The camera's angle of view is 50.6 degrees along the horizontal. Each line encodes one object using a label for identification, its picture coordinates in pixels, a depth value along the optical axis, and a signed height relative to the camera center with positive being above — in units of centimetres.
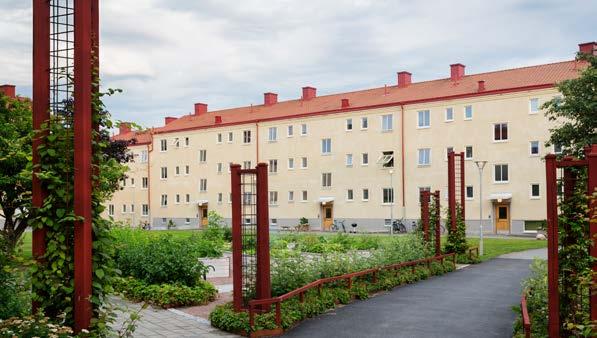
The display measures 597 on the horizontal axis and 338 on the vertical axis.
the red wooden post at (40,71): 638 +128
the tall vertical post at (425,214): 1959 -64
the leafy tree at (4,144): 1791 +132
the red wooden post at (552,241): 793 -62
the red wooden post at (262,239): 1083 -76
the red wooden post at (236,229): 1084 -58
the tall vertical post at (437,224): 2000 -98
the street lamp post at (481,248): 2425 -216
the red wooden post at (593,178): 729 +16
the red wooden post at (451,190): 2172 +10
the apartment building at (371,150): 4106 +342
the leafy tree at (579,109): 2306 +308
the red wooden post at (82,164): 618 +32
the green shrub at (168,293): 1270 -201
